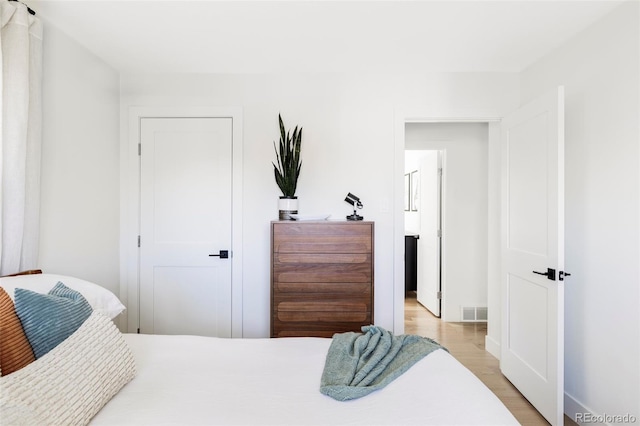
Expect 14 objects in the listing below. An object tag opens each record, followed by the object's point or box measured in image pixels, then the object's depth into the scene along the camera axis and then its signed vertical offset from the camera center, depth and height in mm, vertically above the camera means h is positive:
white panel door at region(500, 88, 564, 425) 1929 -263
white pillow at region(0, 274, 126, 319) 1356 -342
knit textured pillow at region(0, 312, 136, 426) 809 -484
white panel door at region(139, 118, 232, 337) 2688 -104
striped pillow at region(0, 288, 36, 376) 960 -403
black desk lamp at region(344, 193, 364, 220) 2543 +72
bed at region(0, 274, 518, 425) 905 -623
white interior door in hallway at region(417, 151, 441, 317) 3871 -288
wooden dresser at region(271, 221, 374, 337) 2287 -456
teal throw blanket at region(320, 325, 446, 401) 1143 -606
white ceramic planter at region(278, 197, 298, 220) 2463 +29
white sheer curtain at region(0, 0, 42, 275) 1611 +362
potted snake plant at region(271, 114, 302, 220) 2477 +280
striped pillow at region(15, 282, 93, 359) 1043 -362
